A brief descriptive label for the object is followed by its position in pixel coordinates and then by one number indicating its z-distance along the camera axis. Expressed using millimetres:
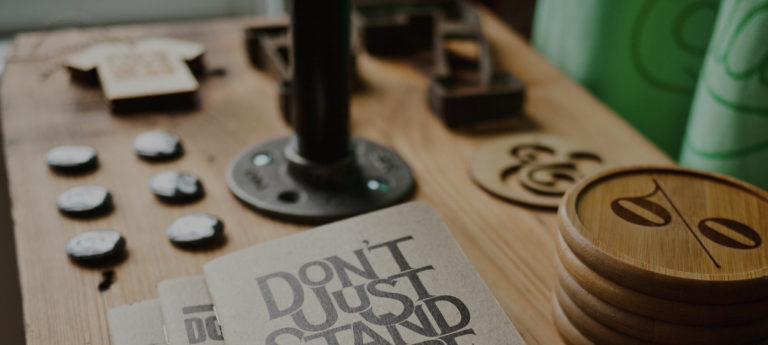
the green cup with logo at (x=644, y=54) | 795
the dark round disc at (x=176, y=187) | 661
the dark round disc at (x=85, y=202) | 632
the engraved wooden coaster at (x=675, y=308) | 424
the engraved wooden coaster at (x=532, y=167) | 695
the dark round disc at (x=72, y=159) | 700
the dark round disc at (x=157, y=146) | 730
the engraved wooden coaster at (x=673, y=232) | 417
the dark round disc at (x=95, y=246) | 574
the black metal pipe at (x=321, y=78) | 606
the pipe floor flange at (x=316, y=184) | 644
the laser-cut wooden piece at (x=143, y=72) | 823
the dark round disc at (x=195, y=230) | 601
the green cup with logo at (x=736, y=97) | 646
